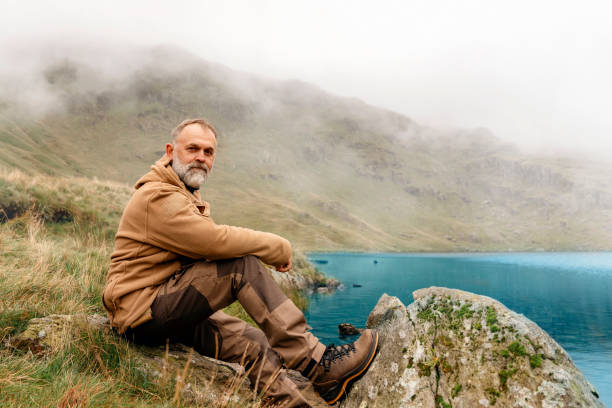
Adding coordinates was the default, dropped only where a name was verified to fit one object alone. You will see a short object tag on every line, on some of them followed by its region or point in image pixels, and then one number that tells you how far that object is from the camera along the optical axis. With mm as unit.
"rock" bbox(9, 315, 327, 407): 3650
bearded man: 3552
